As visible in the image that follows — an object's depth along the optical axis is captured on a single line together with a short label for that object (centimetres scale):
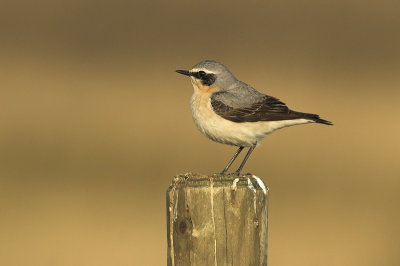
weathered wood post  895
